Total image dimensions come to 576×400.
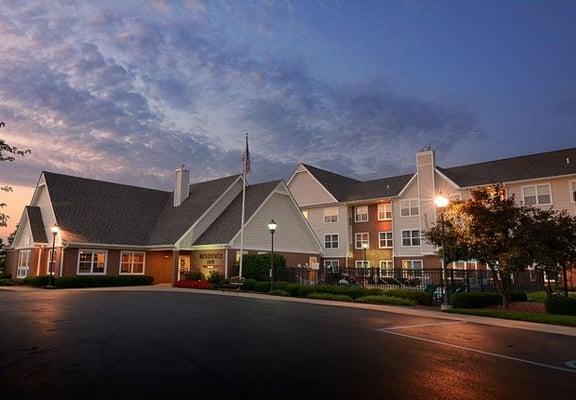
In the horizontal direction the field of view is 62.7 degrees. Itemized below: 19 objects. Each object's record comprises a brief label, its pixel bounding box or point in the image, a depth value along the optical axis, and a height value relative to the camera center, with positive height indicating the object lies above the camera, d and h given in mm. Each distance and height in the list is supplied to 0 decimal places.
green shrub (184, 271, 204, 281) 35969 -535
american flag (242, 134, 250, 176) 33822 +7727
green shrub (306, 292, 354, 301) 23884 -1395
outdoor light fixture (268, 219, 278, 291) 28672 +2546
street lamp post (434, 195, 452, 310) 20172 +1631
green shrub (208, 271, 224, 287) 33250 -634
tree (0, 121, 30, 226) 16183 +4072
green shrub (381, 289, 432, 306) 22312 -1238
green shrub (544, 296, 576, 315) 18141 -1360
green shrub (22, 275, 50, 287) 33656 -879
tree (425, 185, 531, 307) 19422 +1522
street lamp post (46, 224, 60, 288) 32706 +847
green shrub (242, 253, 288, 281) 33438 +79
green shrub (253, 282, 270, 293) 29327 -1110
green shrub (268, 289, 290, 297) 27247 -1361
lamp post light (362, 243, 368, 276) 50719 +2394
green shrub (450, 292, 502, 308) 20688 -1321
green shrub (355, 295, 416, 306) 21802 -1443
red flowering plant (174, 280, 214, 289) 33312 -1100
